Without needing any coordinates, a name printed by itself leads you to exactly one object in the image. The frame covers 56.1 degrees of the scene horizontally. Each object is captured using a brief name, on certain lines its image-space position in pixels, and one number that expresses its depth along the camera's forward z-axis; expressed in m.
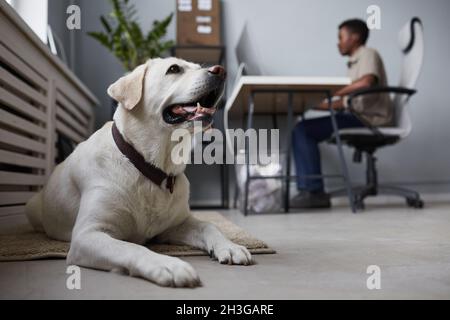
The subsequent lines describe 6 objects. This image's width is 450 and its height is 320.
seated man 2.95
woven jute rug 1.13
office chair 2.88
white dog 1.10
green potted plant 3.31
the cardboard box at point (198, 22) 3.61
